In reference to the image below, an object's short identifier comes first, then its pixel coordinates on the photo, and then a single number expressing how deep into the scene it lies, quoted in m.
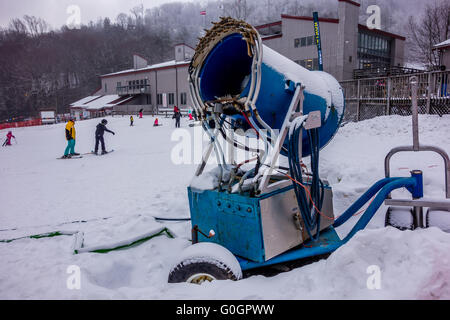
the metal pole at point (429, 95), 12.91
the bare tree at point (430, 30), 30.28
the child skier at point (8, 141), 21.64
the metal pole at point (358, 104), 17.09
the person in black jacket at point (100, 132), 14.68
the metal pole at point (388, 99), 15.02
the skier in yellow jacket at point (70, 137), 13.97
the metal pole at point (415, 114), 3.05
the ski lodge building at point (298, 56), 31.20
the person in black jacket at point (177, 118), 26.24
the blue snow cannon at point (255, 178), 2.92
